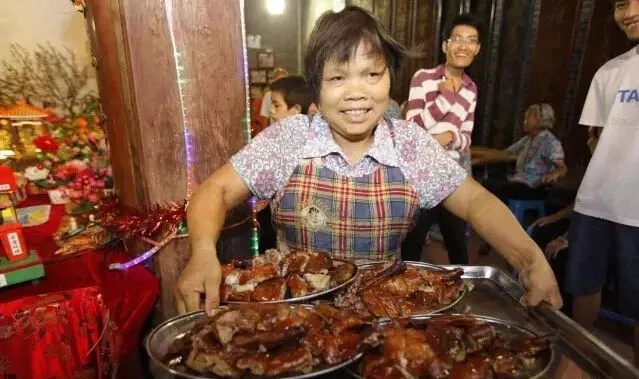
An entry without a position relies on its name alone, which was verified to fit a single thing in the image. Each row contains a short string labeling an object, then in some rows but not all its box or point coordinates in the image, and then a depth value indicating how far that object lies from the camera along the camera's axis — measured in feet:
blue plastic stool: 17.20
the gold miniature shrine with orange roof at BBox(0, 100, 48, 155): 10.11
